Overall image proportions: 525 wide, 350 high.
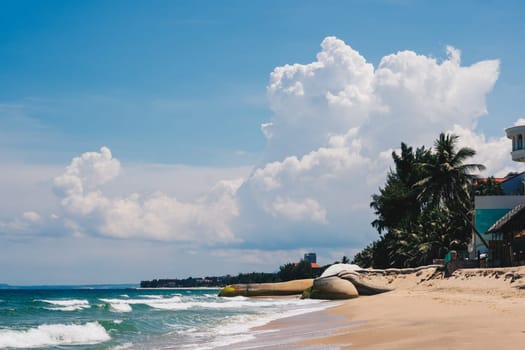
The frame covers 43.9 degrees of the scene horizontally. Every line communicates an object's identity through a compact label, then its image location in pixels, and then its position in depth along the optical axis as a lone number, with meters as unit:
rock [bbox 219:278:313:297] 51.69
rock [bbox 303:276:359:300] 39.59
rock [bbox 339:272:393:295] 38.38
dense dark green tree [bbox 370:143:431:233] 60.72
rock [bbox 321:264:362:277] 42.81
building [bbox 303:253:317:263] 193.00
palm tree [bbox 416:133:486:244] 45.66
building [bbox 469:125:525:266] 35.91
